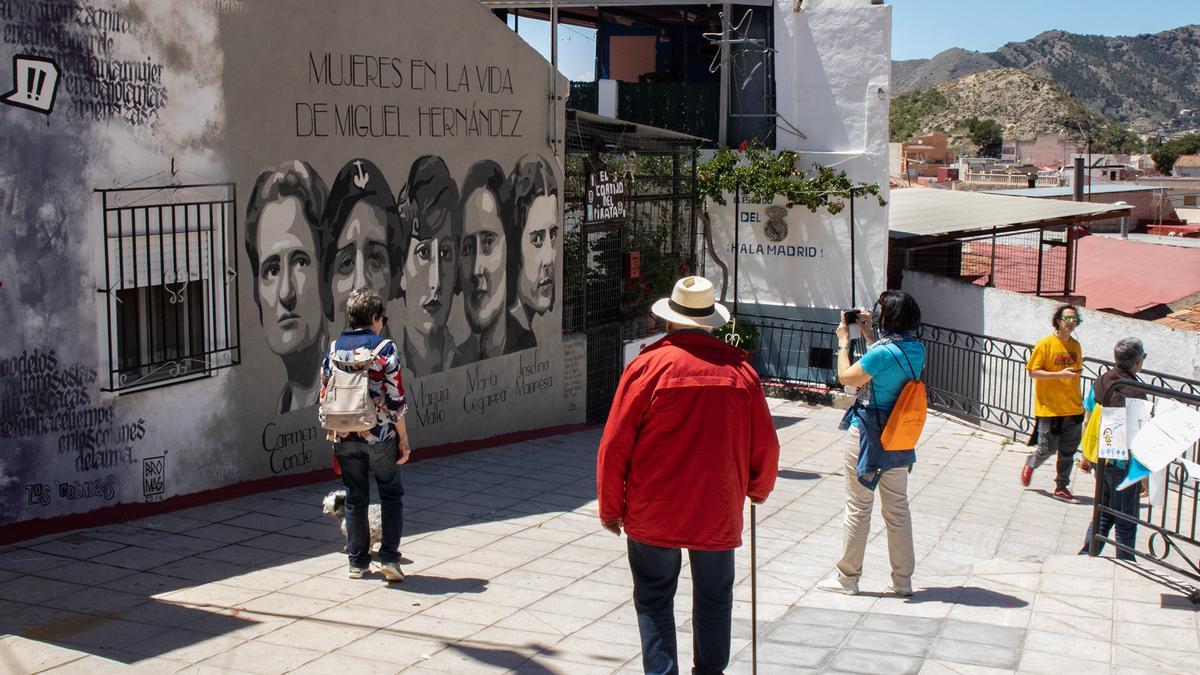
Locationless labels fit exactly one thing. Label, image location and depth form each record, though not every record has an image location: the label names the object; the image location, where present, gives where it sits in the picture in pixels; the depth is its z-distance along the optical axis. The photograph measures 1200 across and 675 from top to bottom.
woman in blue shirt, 6.51
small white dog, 6.69
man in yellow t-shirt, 10.38
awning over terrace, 17.77
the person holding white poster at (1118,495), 7.35
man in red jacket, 4.65
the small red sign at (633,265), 13.58
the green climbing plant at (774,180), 17.00
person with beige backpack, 6.18
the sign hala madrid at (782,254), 17.36
